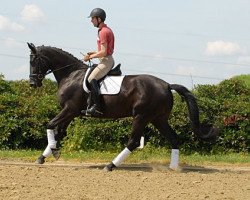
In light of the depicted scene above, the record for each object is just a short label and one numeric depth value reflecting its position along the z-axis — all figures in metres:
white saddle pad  11.26
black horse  11.20
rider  11.11
